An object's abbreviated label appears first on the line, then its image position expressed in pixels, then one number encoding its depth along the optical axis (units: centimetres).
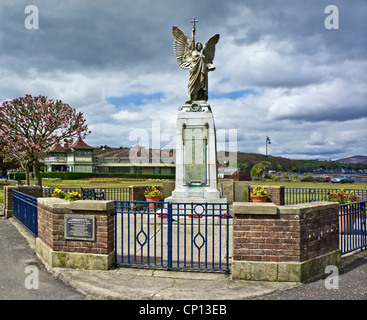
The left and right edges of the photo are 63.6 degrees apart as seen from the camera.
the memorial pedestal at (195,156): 1215
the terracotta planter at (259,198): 1475
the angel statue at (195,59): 1298
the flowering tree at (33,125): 1812
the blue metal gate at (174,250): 582
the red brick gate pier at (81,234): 579
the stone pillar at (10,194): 1220
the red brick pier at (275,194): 1540
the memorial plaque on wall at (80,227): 584
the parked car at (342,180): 4856
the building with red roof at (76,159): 6412
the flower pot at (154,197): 1427
